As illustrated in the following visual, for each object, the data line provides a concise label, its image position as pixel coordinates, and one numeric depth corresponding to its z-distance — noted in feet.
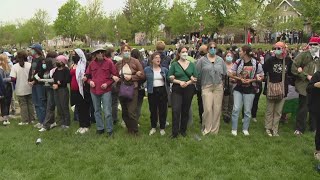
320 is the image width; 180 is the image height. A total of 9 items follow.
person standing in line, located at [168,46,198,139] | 24.94
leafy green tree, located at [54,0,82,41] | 238.27
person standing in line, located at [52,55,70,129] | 27.61
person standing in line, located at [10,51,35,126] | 30.66
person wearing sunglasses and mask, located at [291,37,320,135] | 26.27
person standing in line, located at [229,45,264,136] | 25.75
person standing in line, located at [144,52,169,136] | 25.55
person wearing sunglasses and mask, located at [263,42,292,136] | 25.57
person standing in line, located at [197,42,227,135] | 25.76
